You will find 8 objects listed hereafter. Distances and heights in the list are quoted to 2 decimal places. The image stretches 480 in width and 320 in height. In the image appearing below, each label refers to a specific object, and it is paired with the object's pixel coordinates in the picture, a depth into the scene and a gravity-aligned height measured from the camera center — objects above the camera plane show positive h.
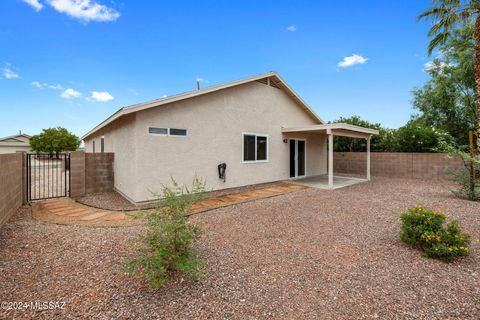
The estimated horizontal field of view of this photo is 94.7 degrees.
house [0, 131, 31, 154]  35.40 +2.44
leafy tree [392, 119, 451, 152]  12.91 +1.13
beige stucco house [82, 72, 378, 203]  6.80 +0.81
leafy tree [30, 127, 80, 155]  34.72 +2.57
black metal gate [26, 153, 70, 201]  6.99 -1.35
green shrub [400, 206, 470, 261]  3.50 -1.31
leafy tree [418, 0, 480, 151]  8.08 +5.42
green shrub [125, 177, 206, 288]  2.62 -1.12
